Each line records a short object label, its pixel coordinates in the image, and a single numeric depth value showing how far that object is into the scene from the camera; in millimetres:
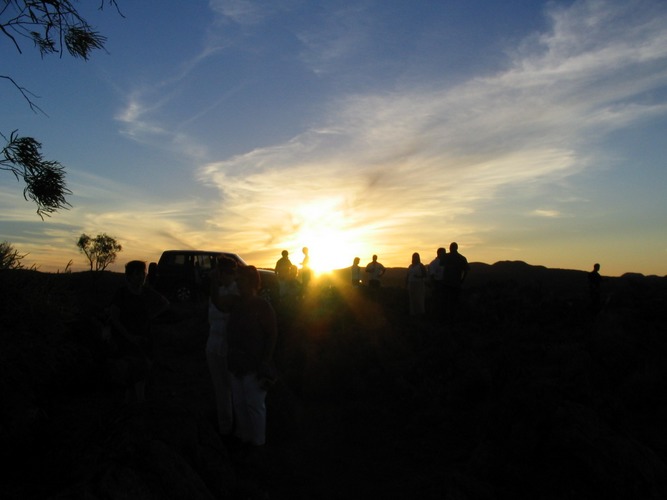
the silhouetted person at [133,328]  5895
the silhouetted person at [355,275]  20906
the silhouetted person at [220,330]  5707
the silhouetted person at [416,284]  15367
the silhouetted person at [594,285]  17216
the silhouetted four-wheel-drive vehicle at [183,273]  17672
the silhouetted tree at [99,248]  53094
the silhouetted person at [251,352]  5410
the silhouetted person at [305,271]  16867
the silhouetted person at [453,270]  13305
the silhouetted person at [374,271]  19422
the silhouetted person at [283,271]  15742
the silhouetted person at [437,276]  13866
